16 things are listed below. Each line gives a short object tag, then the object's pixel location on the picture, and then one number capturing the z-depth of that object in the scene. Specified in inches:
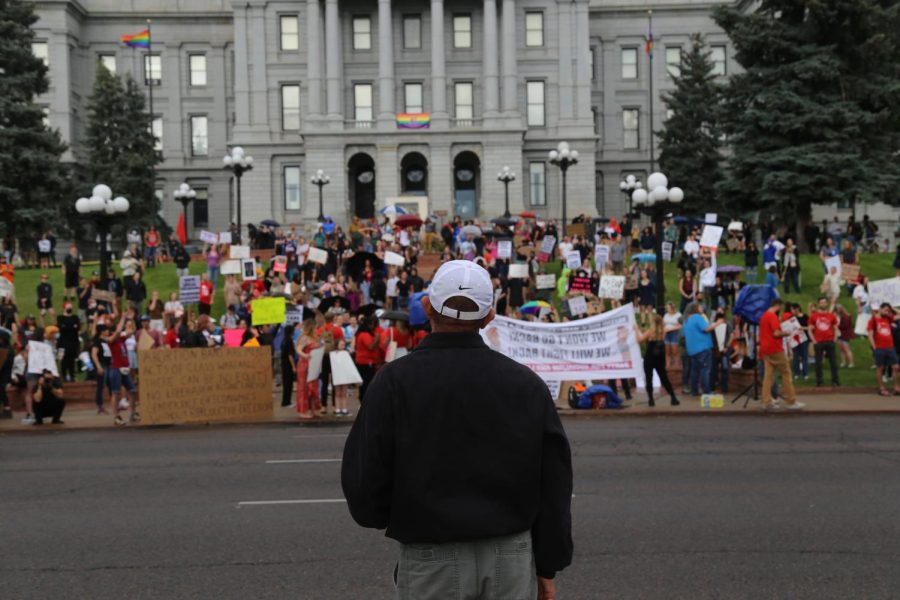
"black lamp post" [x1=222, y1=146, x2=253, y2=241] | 1299.5
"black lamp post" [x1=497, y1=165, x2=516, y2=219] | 2078.0
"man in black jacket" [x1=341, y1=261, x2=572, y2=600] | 164.1
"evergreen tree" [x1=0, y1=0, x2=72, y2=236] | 1781.5
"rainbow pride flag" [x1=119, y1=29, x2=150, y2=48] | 2487.7
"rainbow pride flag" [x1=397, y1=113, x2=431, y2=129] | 2613.2
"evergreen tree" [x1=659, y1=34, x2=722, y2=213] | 2332.2
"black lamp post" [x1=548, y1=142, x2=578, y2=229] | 1605.6
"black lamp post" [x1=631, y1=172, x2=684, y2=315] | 917.2
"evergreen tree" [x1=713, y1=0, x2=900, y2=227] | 1594.5
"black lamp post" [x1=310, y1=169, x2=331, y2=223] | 2153.1
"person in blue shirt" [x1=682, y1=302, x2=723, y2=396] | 800.3
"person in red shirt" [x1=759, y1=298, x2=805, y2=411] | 728.3
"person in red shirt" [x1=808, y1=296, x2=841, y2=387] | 852.6
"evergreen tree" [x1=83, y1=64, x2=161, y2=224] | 2378.2
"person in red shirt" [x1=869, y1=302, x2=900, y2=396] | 808.3
